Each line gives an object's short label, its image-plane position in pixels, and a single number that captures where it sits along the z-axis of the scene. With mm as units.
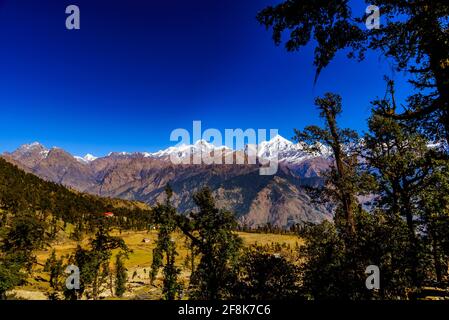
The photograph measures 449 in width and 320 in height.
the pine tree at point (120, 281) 84438
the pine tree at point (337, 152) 21125
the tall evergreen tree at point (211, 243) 22469
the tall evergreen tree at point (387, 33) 8328
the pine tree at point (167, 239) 27328
